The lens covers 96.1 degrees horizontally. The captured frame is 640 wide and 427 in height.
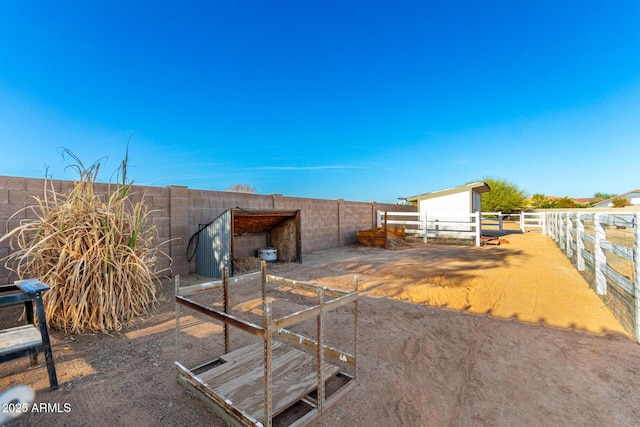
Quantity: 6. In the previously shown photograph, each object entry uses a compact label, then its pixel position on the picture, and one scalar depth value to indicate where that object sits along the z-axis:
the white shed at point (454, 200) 12.79
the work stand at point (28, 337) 2.04
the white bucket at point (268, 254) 7.70
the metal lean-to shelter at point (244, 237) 5.99
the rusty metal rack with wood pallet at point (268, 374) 1.78
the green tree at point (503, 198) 27.69
